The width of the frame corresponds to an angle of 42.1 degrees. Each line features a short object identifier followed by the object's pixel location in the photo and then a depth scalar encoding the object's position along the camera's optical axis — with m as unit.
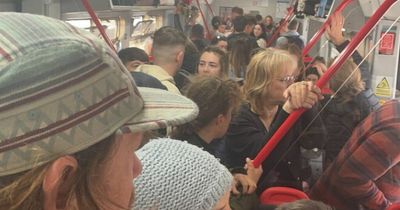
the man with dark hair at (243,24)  7.06
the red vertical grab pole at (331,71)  1.82
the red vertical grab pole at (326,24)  3.16
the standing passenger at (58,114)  0.58
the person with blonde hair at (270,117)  1.89
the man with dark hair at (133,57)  3.33
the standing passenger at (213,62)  3.62
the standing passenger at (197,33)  6.53
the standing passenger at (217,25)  8.60
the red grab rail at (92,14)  3.30
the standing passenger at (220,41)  5.62
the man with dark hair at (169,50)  3.45
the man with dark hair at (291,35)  5.25
